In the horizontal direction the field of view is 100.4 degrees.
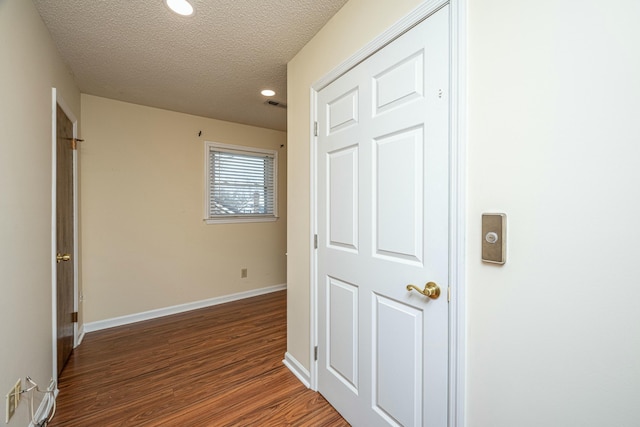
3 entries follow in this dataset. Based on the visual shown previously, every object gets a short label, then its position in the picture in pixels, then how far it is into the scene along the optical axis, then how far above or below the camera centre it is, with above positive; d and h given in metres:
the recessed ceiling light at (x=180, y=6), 1.53 +1.20
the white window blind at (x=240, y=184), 3.64 +0.40
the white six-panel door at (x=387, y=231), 1.10 -0.10
